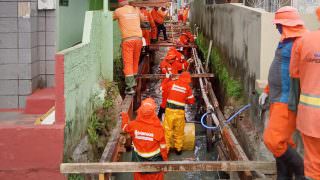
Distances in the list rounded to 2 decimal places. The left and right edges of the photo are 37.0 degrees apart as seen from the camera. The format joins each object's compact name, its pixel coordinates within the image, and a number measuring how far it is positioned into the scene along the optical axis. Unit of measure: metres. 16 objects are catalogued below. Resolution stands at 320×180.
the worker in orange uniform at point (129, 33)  9.80
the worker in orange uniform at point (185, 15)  39.30
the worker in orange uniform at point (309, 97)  4.11
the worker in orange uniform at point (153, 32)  21.08
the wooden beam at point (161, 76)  11.72
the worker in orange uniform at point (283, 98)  4.79
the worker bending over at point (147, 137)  6.57
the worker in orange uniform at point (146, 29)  17.00
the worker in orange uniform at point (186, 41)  19.02
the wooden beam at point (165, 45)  18.12
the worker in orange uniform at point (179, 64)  13.17
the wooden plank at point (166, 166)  5.50
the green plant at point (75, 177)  5.91
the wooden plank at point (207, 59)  14.51
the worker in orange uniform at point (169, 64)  12.84
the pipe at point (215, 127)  7.80
